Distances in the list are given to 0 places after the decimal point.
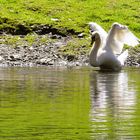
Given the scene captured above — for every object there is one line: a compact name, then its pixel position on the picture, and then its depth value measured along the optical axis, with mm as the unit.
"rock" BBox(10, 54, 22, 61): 33625
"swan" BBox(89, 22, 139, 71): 29172
